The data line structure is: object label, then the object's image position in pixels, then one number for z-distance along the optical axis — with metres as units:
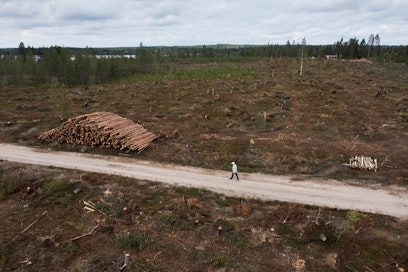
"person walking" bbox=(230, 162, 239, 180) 20.06
